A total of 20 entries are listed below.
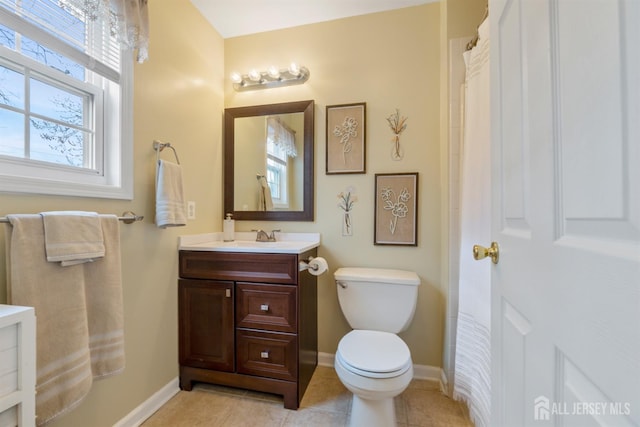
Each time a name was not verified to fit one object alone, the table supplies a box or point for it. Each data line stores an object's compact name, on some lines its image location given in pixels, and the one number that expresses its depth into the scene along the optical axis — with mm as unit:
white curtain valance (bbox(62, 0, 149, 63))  1041
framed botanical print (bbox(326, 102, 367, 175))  1918
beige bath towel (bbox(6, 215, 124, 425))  895
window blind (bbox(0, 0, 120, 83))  989
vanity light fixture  1985
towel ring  1513
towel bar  1301
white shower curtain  1237
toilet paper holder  1554
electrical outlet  1765
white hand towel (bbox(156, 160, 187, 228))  1433
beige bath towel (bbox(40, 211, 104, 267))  945
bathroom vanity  1524
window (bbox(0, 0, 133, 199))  983
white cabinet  593
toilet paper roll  1647
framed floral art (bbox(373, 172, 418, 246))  1828
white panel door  333
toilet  1183
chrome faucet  2014
